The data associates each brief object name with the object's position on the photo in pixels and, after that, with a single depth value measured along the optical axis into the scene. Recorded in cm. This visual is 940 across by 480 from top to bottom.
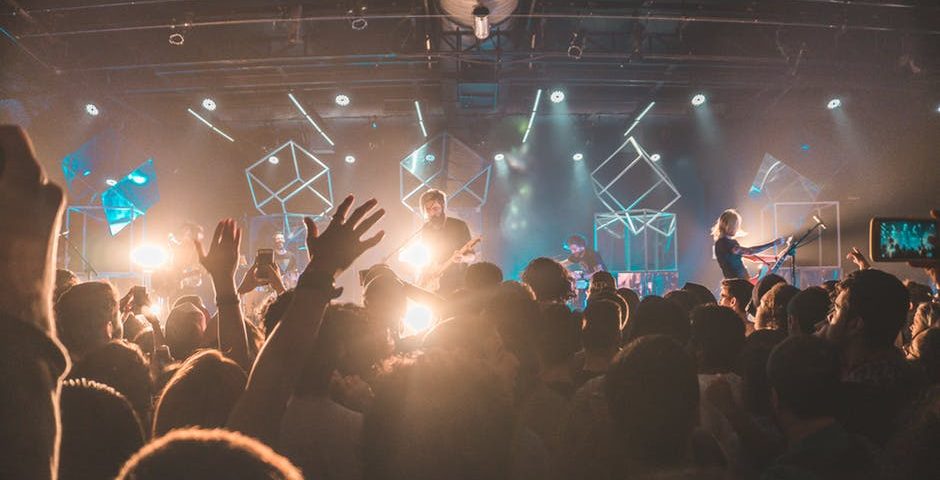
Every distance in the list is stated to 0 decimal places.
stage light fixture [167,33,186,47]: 874
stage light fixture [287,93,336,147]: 1211
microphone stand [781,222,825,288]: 682
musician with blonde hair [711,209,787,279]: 733
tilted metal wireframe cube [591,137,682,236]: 1582
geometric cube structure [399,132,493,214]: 1555
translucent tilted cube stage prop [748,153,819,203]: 1523
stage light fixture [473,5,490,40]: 784
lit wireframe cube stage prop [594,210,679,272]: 1498
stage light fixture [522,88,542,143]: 1237
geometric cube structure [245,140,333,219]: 1598
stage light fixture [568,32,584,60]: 901
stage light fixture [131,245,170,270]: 1232
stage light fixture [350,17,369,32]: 850
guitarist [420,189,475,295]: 547
